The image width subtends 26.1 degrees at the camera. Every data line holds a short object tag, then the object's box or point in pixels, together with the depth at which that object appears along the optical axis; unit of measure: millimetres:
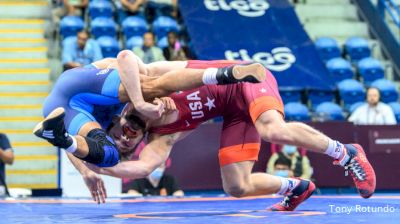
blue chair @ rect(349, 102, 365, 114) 11535
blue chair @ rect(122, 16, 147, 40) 12555
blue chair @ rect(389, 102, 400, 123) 11484
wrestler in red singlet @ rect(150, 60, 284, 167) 5898
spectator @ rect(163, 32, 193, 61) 11680
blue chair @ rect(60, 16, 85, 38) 12242
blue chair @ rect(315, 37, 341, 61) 12961
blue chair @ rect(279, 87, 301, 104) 11867
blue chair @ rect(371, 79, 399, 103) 12078
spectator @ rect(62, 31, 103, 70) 11484
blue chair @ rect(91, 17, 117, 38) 12406
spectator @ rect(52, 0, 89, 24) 12508
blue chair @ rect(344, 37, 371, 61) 13077
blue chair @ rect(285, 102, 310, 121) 11155
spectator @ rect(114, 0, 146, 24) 12773
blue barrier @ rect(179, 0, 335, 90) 12148
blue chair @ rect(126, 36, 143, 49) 12109
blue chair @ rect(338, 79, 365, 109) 12000
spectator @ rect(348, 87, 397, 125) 10664
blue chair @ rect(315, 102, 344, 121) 11460
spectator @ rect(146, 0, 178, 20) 13009
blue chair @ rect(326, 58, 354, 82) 12578
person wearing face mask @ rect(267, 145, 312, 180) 9875
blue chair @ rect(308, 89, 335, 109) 12109
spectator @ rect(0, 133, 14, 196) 9464
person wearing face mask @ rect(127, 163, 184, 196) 9477
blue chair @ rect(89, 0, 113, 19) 12688
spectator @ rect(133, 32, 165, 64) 11570
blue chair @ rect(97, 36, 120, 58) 12039
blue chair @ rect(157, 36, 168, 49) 12263
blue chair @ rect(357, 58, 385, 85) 12641
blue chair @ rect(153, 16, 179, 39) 12648
